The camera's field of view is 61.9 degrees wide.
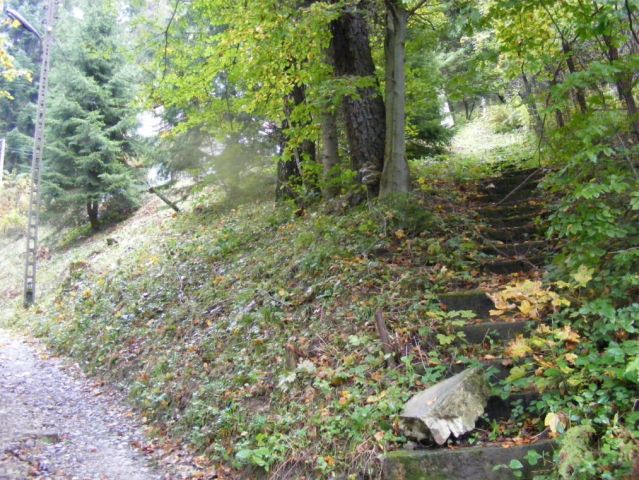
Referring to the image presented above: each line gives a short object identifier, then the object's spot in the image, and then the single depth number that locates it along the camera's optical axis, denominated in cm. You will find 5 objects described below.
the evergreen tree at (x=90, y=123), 1948
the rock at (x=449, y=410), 382
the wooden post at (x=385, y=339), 486
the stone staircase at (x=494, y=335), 362
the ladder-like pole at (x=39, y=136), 1664
